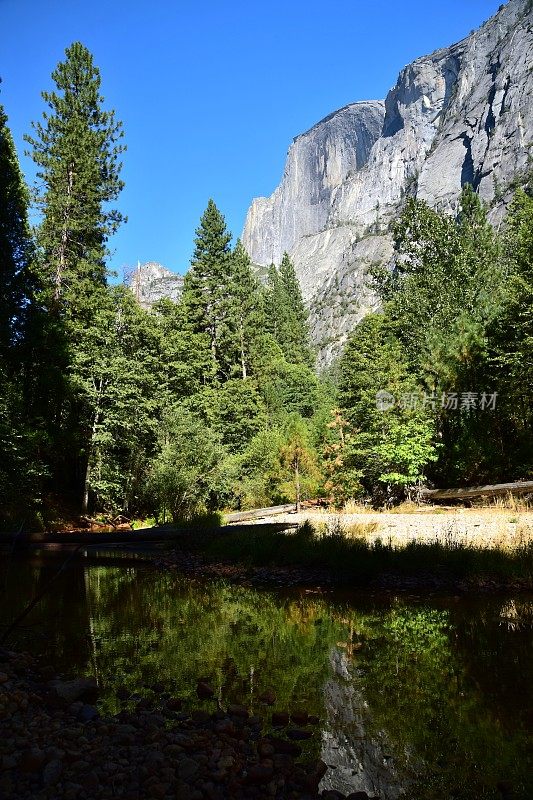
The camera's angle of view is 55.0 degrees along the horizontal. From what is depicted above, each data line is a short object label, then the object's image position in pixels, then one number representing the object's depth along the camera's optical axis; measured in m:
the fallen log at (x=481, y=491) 18.75
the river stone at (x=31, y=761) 2.78
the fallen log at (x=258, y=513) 18.63
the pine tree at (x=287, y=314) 52.66
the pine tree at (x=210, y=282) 36.03
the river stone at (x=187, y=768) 2.82
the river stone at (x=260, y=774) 2.91
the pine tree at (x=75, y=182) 23.47
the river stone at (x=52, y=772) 2.68
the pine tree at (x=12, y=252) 18.55
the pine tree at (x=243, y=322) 36.69
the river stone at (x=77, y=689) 4.07
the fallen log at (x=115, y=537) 13.95
